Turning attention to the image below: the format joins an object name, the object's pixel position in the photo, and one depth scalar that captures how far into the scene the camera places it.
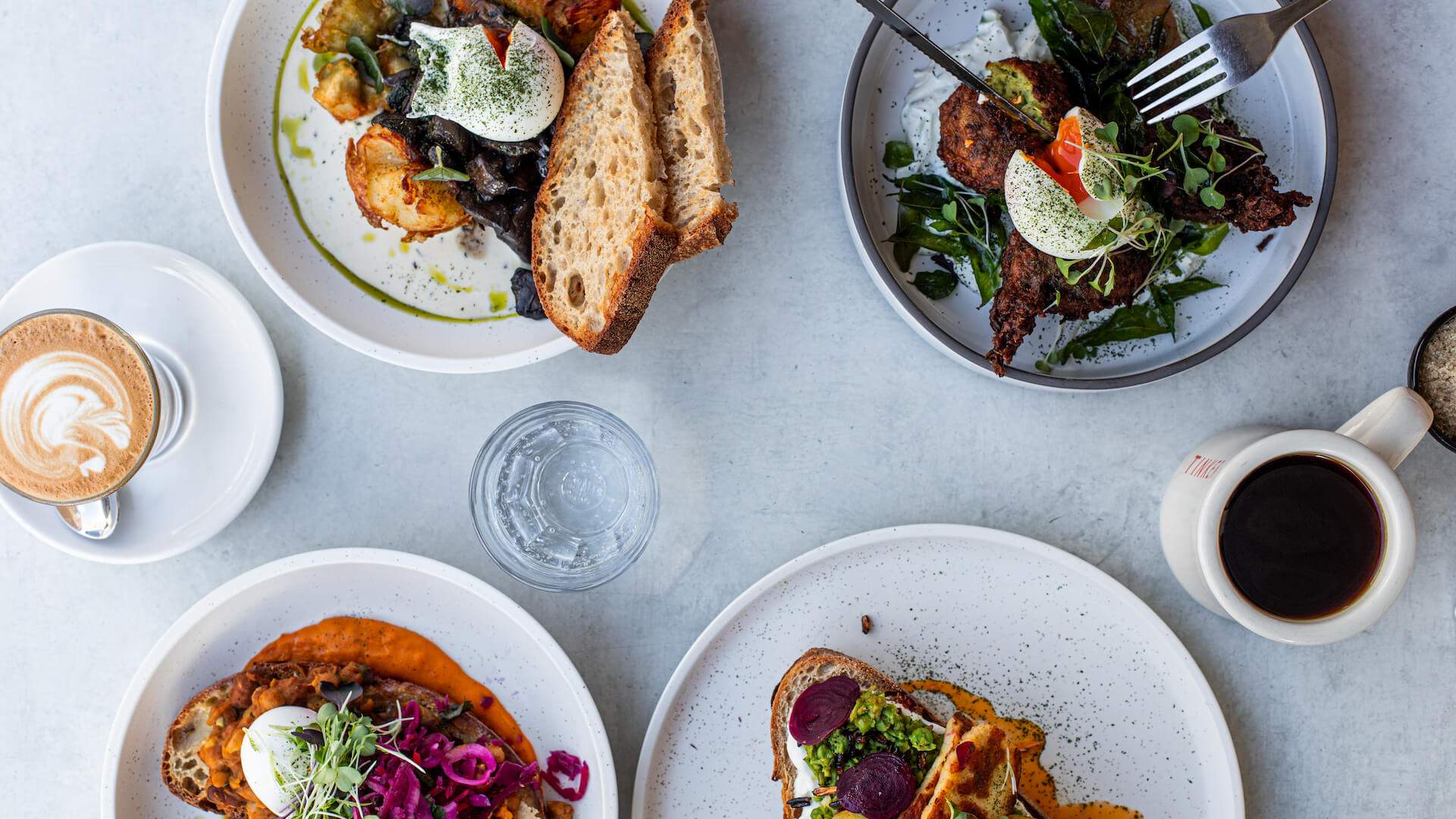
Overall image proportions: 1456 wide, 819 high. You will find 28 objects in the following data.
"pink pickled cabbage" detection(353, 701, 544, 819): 0.89
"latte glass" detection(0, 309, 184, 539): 0.89
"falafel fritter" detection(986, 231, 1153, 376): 0.88
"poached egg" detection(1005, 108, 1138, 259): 0.85
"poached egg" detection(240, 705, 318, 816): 0.88
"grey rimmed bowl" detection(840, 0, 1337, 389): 0.89
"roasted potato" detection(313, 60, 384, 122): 0.90
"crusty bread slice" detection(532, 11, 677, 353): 0.87
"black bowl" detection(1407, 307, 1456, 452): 0.91
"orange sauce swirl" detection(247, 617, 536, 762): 0.93
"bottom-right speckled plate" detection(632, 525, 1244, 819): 0.92
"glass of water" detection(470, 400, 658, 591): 0.92
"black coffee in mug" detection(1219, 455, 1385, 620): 0.88
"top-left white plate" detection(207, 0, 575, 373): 0.90
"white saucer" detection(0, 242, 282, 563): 0.92
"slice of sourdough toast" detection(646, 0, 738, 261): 0.87
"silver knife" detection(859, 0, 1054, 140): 0.87
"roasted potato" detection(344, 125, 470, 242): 0.90
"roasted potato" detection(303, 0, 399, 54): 0.90
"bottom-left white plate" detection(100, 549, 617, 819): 0.91
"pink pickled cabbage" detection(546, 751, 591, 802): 0.92
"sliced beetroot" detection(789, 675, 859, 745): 0.88
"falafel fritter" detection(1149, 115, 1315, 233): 0.86
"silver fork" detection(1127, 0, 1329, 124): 0.86
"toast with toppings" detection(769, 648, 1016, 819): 0.86
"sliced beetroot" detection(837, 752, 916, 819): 0.87
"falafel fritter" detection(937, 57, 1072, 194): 0.87
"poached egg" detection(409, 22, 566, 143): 0.87
